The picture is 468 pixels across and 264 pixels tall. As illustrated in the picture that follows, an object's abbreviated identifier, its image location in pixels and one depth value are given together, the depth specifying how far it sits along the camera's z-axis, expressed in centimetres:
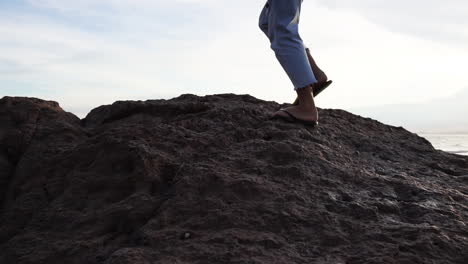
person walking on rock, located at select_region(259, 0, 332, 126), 354
